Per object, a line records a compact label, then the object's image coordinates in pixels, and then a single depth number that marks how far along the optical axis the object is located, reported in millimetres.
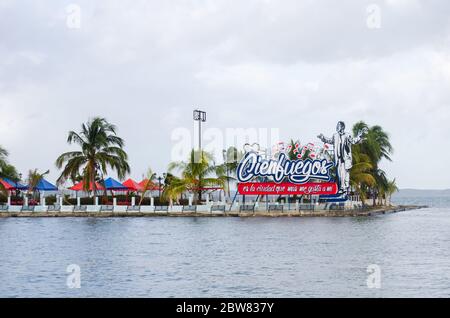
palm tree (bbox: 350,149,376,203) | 78375
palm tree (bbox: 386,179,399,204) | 118256
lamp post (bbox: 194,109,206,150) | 84000
